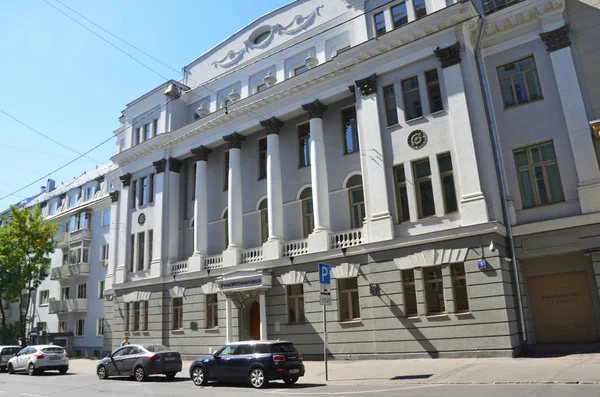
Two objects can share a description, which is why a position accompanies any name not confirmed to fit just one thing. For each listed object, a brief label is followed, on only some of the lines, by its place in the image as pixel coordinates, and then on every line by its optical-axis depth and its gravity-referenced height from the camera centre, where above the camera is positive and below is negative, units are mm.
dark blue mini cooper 14922 -1220
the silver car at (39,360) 22703 -1039
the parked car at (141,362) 18188 -1157
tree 38406 +7096
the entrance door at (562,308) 18312 -41
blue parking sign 15477 +1510
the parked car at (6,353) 25500 -687
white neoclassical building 18750 +5899
